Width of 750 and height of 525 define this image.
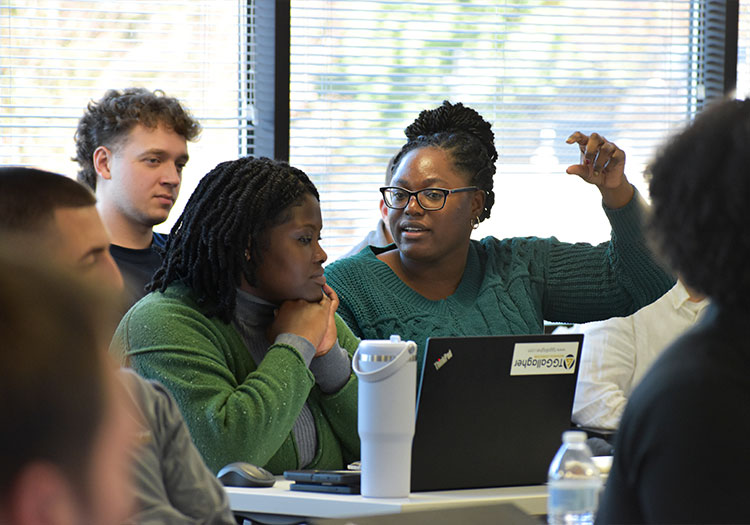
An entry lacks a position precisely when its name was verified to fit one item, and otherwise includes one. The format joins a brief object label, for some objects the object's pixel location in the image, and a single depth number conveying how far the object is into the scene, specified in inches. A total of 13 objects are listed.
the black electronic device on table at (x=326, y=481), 195.6
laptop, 194.7
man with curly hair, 243.7
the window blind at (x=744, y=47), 339.7
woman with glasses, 220.7
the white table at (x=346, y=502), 192.8
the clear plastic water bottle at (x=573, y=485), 184.1
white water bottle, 193.0
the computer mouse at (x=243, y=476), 196.1
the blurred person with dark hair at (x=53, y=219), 168.0
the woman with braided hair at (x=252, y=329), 199.2
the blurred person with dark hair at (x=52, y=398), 134.6
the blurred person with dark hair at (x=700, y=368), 170.3
